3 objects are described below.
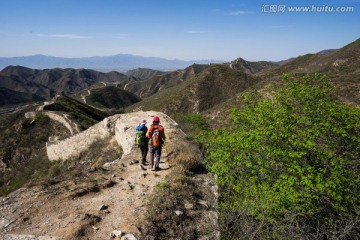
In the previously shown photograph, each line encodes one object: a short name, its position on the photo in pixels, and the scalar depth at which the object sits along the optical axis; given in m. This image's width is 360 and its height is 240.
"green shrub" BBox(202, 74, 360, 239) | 9.02
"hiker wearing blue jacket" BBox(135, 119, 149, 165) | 13.98
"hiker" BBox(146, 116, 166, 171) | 12.94
